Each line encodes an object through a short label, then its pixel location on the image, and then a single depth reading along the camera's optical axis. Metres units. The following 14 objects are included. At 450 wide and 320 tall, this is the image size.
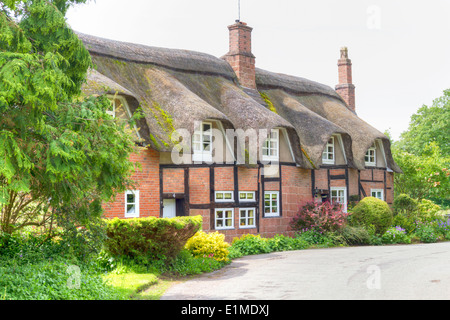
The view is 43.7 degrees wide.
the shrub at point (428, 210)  28.09
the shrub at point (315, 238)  21.34
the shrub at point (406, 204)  27.91
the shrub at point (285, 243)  19.65
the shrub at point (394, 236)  23.78
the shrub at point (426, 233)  25.19
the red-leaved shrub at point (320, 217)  21.91
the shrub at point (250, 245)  18.38
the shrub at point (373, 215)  23.52
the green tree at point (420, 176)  32.78
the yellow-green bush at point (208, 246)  14.94
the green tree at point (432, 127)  45.66
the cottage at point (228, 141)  18.22
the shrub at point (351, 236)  21.90
